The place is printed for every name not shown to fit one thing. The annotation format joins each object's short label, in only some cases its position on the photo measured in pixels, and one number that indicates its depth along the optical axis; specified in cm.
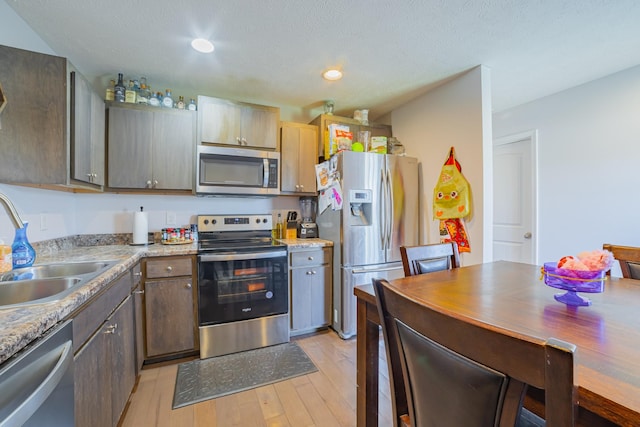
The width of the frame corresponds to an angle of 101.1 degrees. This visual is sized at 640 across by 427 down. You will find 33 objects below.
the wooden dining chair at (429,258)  149
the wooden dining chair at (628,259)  135
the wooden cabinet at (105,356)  99
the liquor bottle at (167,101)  234
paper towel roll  227
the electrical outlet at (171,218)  256
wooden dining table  50
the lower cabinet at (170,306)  196
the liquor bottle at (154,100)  229
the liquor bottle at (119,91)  220
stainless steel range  210
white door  290
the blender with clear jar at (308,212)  288
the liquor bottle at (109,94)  222
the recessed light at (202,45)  183
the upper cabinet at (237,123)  238
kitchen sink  110
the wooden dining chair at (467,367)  37
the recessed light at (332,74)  224
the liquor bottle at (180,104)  242
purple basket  92
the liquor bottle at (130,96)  222
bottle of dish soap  128
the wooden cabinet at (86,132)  159
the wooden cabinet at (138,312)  178
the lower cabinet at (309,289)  243
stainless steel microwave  237
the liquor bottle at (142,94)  227
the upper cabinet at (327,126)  280
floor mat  172
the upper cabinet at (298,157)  272
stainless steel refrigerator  243
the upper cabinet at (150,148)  217
